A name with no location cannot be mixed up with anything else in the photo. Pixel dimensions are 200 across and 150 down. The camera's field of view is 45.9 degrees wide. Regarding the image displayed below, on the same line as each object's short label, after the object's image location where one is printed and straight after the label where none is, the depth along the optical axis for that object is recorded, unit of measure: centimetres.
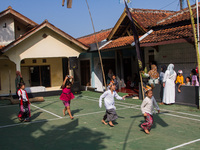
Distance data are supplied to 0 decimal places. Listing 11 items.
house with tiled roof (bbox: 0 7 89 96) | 1636
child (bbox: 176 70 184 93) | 1184
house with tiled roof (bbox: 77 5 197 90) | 1298
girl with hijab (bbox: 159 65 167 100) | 1231
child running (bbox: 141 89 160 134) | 687
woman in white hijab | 1153
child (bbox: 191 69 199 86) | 1112
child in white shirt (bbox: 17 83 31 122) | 898
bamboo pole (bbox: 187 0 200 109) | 982
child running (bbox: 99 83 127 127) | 778
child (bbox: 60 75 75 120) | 920
